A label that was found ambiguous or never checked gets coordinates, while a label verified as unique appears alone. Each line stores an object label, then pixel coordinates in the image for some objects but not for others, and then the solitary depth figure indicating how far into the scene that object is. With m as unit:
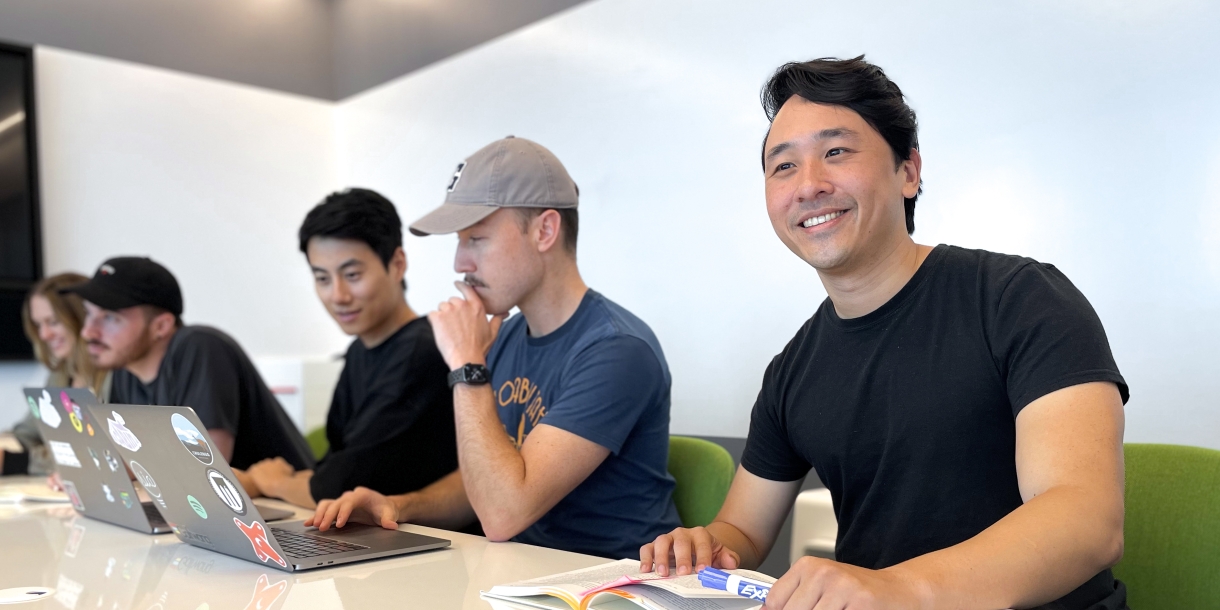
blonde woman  2.83
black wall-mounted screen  3.64
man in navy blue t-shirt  1.68
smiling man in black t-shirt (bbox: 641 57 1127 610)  1.08
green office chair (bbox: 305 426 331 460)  3.05
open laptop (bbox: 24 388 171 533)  1.75
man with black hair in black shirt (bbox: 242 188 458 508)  2.12
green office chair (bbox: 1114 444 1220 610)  1.37
